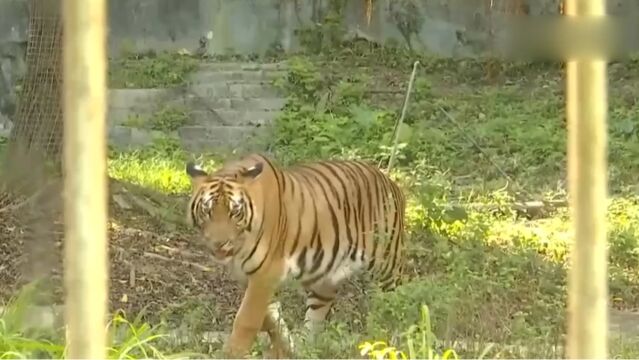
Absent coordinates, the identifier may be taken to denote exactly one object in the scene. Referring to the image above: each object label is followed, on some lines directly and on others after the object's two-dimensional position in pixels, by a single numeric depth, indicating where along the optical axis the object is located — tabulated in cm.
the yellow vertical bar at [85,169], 418
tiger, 1095
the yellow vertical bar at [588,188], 429
